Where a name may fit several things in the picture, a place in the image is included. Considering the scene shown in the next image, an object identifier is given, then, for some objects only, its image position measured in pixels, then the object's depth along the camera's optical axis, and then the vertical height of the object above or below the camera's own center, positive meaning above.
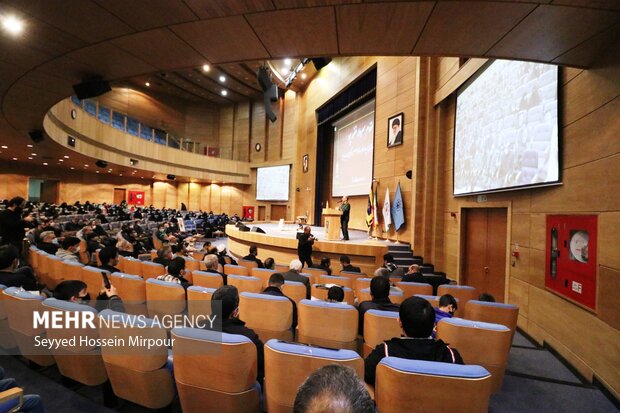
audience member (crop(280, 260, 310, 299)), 3.87 -0.80
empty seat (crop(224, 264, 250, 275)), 4.31 -0.82
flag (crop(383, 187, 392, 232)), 8.72 +0.04
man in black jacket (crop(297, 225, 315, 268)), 6.80 -0.76
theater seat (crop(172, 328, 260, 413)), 1.54 -0.82
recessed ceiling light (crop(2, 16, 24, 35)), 2.81 +1.62
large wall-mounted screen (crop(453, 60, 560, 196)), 3.79 +1.29
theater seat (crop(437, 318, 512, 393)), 2.05 -0.81
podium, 7.82 -0.27
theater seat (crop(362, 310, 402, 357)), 2.20 -0.79
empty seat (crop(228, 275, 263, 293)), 3.36 -0.78
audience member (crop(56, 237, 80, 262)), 4.73 -0.62
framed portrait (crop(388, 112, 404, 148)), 8.65 +2.39
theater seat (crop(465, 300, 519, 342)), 2.72 -0.82
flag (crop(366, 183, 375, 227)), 9.51 -0.03
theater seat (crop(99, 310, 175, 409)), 1.77 -0.90
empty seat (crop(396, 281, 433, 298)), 3.73 -0.86
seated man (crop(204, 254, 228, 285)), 4.01 -0.69
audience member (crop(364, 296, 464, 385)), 1.58 -0.66
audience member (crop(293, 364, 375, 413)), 0.74 -0.44
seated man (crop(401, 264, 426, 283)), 4.41 -0.85
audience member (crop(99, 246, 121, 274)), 3.82 -0.63
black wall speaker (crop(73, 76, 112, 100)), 4.05 +1.53
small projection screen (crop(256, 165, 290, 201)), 19.06 +1.79
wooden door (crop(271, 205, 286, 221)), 19.53 -0.05
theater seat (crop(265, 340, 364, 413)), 1.42 -0.70
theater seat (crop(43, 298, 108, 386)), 2.02 -0.95
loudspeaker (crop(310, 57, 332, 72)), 9.17 +4.40
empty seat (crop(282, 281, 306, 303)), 3.38 -0.84
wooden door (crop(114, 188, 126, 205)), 19.64 +0.70
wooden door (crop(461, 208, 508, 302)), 5.12 -0.57
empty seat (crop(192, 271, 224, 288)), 3.53 -0.79
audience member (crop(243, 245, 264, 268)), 5.62 -0.82
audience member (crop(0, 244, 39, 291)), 2.87 -0.65
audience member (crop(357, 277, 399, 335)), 2.69 -0.72
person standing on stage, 8.08 -0.12
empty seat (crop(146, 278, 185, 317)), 3.05 -0.88
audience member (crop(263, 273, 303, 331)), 2.98 -0.71
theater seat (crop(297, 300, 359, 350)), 2.41 -0.86
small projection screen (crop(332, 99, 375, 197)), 11.01 +2.37
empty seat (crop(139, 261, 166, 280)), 4.14 -0.82
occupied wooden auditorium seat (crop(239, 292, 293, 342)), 2.56 -0.85
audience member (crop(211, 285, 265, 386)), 1.94 -0.71
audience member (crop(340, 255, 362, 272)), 5.33 -0.89
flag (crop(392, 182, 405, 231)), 8.12 +0.10
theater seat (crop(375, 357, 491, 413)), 1.26 -0.68
